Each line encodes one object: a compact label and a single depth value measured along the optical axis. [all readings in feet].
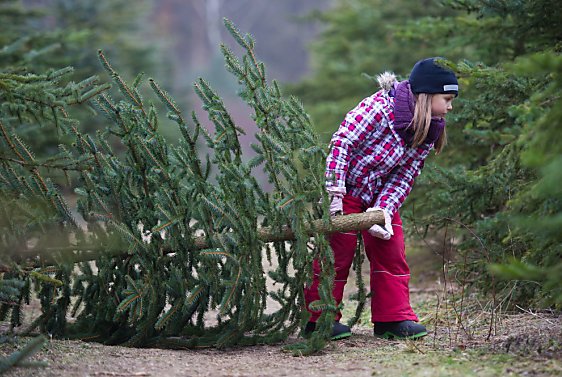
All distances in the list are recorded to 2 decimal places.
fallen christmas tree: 30.17
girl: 31.76
